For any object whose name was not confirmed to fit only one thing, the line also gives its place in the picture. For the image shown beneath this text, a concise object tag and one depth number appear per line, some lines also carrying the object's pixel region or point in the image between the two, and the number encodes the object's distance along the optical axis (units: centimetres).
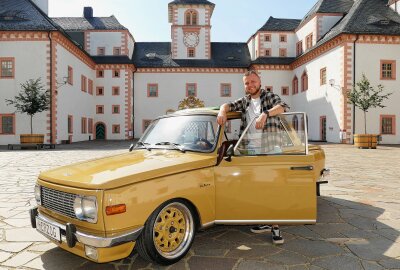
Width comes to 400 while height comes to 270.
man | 380
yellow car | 295
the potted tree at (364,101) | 1925
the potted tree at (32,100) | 2181
